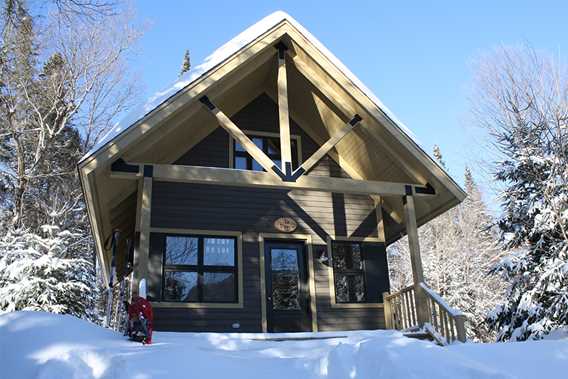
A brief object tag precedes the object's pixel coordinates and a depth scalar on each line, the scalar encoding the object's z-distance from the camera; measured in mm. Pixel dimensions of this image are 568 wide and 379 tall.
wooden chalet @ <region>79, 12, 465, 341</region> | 7832
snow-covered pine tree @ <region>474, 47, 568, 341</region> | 10109
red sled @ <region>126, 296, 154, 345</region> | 6094
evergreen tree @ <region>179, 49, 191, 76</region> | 32812
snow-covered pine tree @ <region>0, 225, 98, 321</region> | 12594
